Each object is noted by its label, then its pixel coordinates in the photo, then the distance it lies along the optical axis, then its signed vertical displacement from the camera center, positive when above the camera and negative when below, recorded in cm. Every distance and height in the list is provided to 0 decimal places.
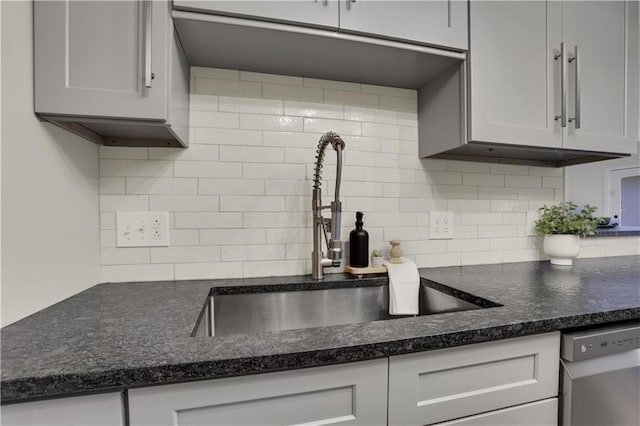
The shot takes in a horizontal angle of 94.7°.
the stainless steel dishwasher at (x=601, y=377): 74 -42
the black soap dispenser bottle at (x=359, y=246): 119 -13
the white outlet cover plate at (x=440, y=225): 136 -6
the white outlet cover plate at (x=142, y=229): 105 -6
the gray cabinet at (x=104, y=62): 74 +39
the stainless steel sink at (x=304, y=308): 103 -35
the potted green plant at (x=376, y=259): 121 -19
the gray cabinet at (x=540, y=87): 107 +50
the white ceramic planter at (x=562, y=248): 140 -17
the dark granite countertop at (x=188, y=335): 49 -26
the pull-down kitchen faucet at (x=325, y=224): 102 -4
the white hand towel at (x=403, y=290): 108 -29
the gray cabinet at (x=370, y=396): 51 -36
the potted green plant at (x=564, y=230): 140 -8
